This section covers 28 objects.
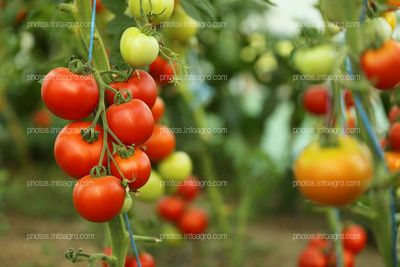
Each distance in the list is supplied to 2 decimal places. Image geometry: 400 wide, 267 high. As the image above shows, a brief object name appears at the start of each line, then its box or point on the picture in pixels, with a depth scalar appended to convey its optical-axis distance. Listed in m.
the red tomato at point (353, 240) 1.54
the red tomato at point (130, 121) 1.12
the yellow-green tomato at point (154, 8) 1.20
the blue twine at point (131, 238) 1.22
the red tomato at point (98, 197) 1.11
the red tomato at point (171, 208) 1.83
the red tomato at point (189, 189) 1.77
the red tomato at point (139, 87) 1.17
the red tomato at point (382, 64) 1.02
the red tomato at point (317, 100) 1.51
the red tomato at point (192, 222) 1.84
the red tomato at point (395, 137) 1.25
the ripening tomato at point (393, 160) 1.24
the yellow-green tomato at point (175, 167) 1.49
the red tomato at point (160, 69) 1.45
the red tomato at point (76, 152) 1.12
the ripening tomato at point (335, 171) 0.98
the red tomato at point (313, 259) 1.51
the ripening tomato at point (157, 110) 1.30
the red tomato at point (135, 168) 1.13
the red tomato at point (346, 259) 1.53
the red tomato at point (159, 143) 1.36
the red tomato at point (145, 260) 1.37
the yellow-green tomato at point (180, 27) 1.55
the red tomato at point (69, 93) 1.12
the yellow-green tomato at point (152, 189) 1.46
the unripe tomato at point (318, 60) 1.07
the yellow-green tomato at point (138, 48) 1.14
